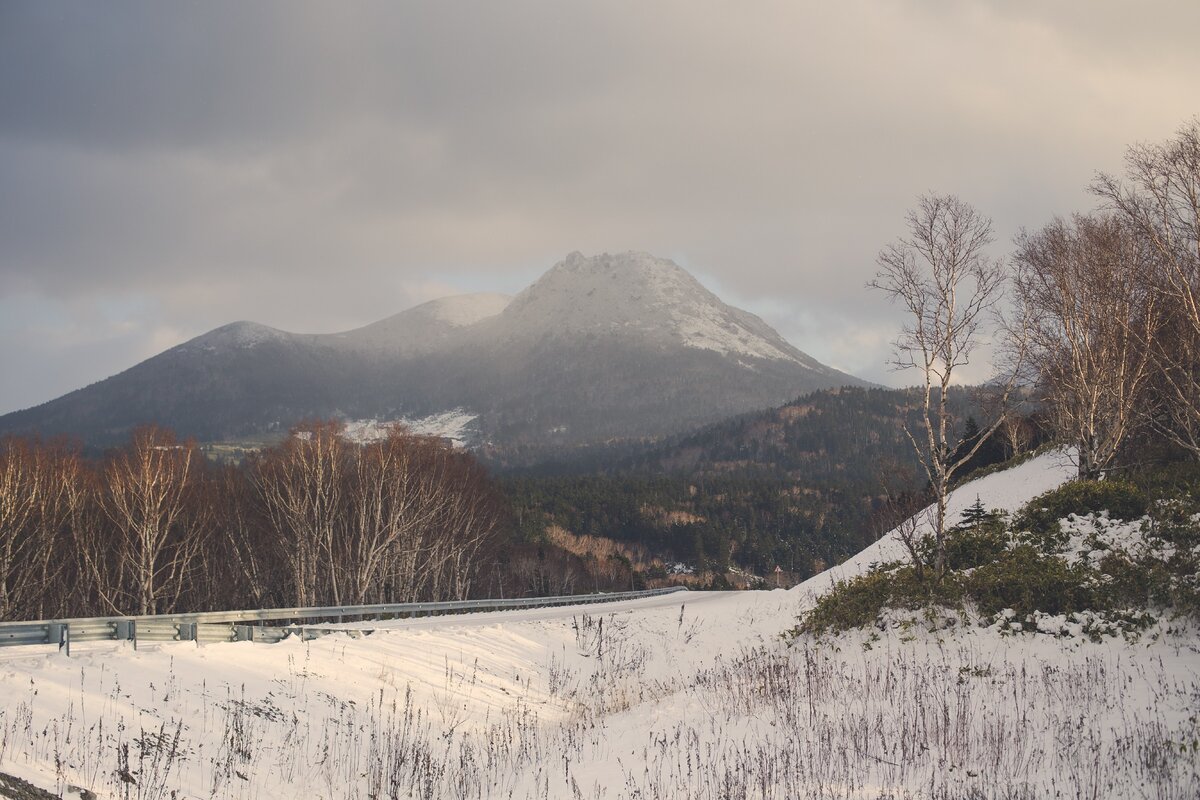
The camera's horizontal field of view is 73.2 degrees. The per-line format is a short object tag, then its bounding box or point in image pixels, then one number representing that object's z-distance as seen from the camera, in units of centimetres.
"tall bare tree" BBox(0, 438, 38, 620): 4101
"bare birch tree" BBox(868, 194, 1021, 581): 1938
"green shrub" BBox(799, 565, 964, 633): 1788
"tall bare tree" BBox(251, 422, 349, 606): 4819
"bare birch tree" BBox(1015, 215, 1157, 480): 2734
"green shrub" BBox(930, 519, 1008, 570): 2059
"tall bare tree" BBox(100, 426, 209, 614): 4231
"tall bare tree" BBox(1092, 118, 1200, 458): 2316
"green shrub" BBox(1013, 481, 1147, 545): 1966
